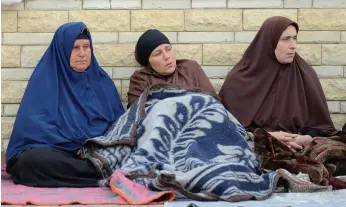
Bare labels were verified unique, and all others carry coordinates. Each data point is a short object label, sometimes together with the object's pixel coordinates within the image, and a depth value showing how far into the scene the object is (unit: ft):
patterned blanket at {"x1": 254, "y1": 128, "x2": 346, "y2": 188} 24.09
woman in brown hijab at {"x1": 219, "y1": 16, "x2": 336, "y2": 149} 29.31
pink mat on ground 21.96
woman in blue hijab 25.54
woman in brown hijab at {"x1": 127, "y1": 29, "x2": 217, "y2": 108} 30.09
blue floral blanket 22.28
